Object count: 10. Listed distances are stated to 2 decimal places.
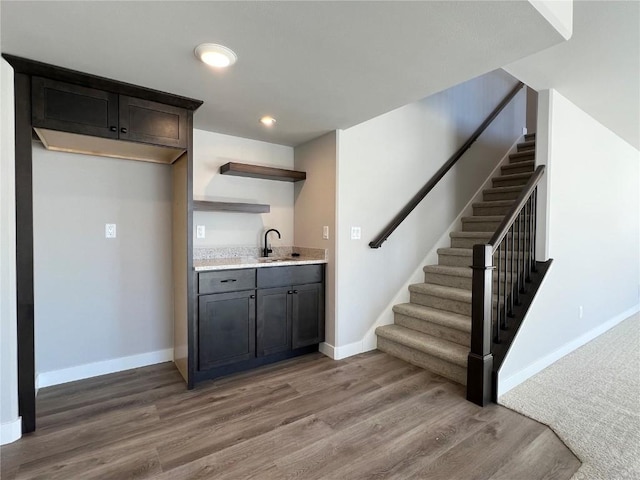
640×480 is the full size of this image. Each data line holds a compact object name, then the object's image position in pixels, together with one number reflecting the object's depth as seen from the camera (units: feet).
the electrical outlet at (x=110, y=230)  8.83
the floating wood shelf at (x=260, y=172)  9.70
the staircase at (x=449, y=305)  9.19
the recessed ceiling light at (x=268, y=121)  8.90
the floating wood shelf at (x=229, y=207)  9.42
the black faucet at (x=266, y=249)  10.84
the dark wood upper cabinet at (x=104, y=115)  6.40
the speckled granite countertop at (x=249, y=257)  9.07
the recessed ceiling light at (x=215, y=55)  5.51
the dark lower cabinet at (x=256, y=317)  8.48
